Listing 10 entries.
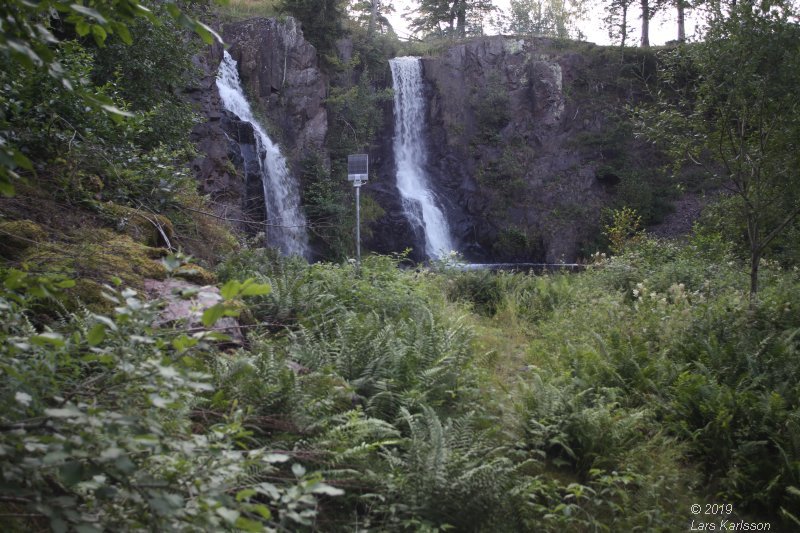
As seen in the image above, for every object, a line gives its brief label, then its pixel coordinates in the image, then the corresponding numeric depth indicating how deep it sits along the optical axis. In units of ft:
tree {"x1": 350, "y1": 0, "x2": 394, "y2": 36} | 95.55
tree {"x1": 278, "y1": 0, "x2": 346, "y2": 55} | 69.00
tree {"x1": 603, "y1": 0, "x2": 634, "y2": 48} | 92.34
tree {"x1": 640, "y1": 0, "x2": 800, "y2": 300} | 22.73
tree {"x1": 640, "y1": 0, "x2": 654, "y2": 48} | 94.27
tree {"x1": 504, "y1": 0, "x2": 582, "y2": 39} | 158.42
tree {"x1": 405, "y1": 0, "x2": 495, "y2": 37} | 112.98
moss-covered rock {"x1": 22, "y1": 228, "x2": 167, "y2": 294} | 13.37
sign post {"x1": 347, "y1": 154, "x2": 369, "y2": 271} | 39.52
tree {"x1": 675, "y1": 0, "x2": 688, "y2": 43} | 91.63
